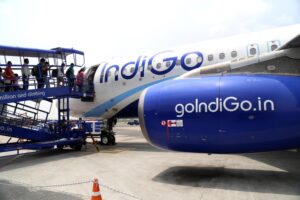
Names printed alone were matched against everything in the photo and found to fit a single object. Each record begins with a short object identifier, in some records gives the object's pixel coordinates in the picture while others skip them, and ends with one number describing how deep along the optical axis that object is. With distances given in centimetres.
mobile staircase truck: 1248
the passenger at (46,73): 1430
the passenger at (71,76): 1502
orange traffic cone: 528
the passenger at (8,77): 1276
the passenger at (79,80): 1580
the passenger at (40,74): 1417
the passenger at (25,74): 1353
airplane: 775
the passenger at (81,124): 1525
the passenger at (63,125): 1456
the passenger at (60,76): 1493
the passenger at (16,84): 1299
